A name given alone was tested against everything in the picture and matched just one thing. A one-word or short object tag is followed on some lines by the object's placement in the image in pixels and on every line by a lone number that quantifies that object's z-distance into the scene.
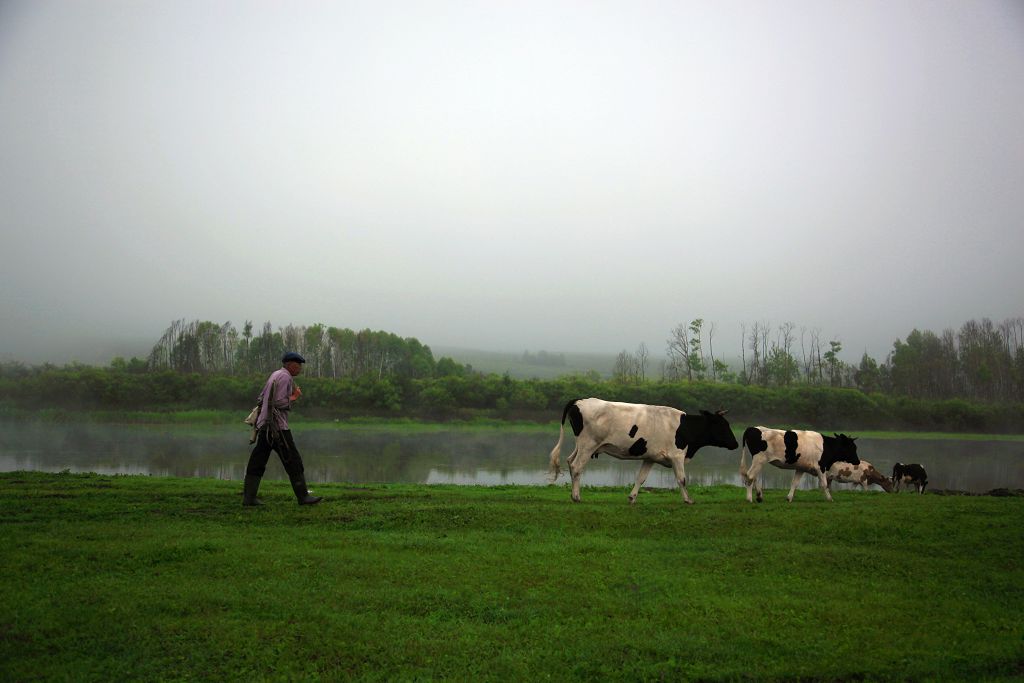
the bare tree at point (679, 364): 68.06
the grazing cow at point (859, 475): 18.67
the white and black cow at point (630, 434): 12.70
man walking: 10.77
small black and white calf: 19.91
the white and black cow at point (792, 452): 14.27
